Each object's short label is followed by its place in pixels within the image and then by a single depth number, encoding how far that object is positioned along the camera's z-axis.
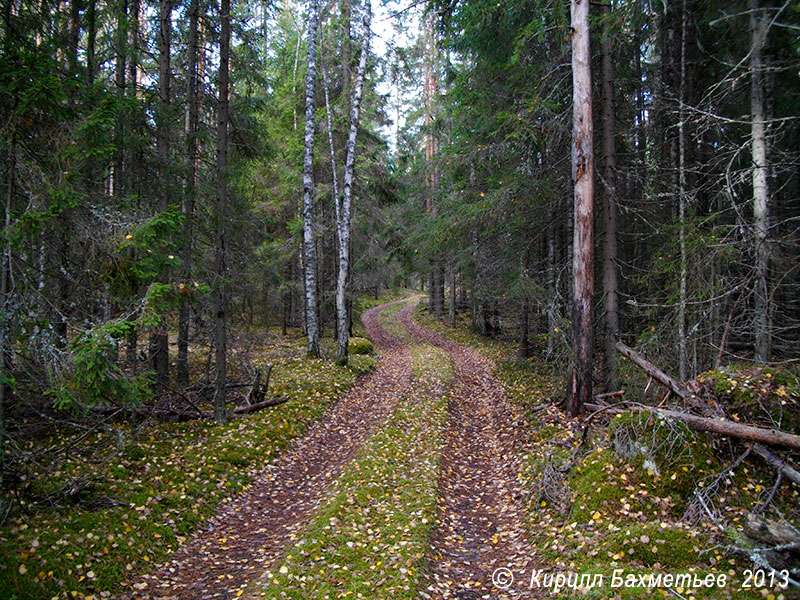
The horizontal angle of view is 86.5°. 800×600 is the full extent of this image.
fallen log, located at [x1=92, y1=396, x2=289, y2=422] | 8.99
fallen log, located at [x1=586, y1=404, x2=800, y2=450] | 5.31
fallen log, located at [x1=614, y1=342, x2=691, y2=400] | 6.79
